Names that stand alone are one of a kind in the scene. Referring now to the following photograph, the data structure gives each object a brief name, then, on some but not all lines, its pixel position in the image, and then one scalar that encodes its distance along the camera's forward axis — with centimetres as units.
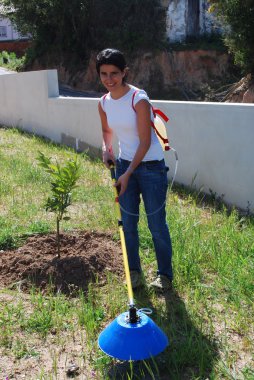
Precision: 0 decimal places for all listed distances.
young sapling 398
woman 324
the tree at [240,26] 1417
